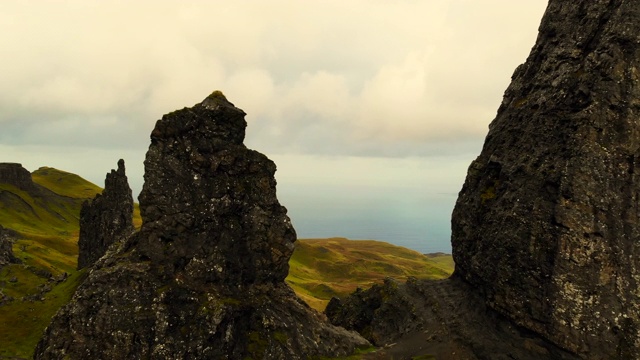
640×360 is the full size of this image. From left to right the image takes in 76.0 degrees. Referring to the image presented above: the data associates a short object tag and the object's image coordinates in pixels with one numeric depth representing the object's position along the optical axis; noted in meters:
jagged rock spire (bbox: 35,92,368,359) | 41.34
